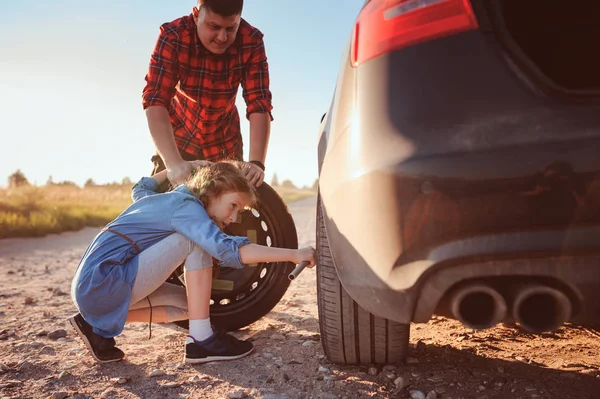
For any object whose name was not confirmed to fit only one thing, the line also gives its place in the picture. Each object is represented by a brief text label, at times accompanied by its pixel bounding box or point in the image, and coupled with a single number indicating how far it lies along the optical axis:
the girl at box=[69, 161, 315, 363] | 2.23
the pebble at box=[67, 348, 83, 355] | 2.45
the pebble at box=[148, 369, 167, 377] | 2.14
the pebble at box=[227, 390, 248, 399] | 1.87
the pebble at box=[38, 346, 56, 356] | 2.42
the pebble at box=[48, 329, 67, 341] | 2.69
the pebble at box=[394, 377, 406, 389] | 1.90
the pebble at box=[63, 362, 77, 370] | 2.24
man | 2.87
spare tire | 2.81
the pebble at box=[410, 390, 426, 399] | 1.81
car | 1.16
